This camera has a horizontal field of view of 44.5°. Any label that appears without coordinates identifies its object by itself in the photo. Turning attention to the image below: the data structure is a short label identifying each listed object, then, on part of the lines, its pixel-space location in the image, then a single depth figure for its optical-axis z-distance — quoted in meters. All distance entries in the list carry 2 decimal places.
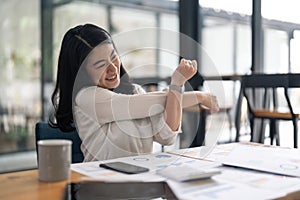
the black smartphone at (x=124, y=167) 0.89
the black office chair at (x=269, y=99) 2.89
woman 1.09
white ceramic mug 0.79
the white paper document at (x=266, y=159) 0.93
